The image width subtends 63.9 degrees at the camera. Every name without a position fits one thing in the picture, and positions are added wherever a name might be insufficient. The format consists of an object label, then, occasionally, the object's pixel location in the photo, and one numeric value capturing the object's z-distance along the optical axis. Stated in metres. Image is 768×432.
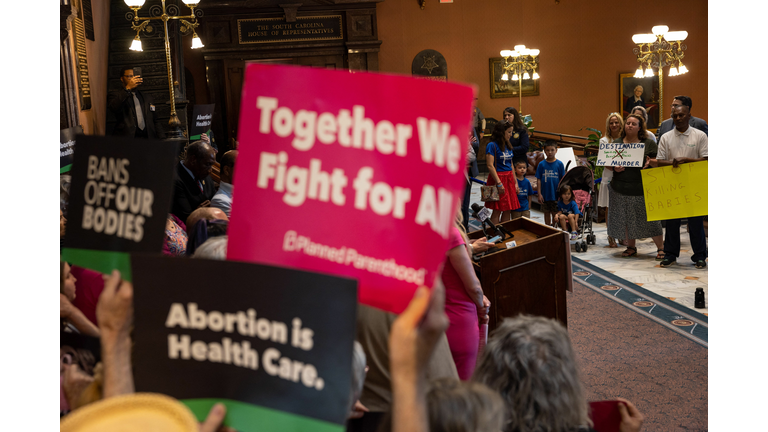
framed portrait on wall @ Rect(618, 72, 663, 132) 16.75
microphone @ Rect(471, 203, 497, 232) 3.92
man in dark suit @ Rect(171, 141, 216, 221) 4.47
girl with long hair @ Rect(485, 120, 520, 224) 7.68
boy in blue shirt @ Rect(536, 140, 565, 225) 8.06
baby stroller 7.97
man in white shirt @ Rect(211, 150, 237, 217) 4.05
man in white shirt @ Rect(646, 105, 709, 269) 6.03
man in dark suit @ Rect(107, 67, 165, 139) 7.03
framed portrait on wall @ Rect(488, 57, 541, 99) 16.33
